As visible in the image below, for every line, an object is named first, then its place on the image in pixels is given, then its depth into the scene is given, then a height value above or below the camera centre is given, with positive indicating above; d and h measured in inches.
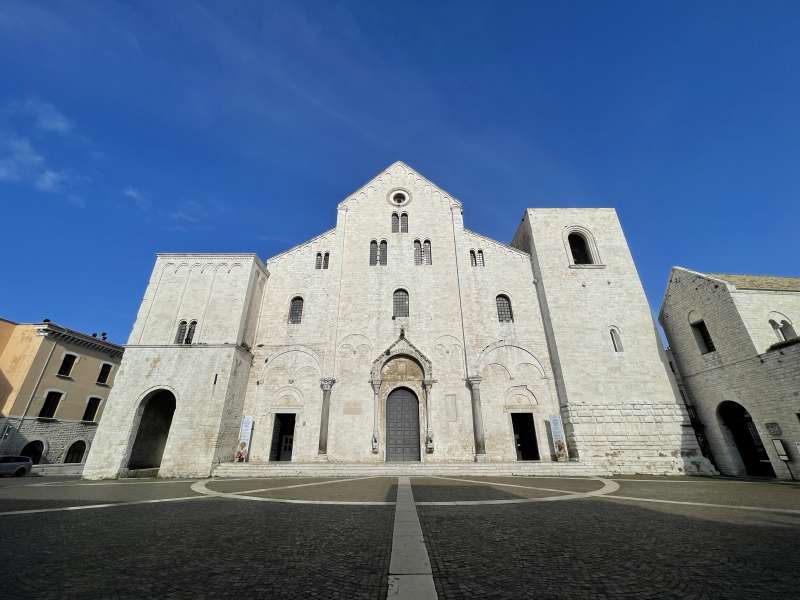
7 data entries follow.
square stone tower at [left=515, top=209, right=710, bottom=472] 595.8 +163.4
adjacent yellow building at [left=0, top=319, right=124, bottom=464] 818.8 +142.8
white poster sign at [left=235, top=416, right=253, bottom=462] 625.9 +12.4
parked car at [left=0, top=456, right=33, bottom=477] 699.4 -36.7
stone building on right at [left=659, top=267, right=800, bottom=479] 512.1 +126.9
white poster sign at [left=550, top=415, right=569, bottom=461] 609.3 +10.6
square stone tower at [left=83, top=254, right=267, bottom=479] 585.6 +135.9
